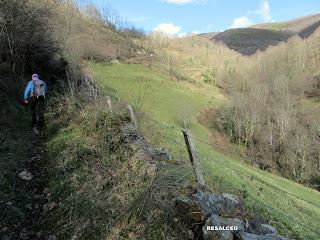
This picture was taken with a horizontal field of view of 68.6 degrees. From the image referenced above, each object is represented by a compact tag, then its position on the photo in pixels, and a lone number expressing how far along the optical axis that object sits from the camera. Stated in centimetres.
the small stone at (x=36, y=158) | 666
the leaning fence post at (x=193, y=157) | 441
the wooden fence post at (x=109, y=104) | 713
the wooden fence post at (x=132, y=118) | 657
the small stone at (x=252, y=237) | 319
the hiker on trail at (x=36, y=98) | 867
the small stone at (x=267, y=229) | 363
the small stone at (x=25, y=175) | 583
